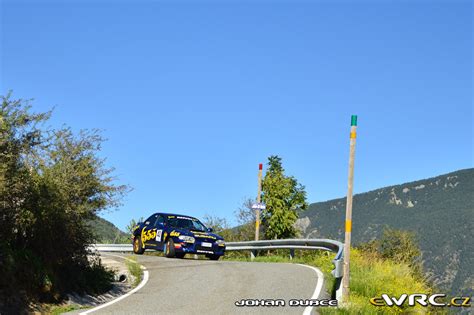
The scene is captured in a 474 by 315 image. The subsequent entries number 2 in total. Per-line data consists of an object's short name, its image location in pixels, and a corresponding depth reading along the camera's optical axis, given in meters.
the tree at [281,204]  55.78
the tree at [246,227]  40.66
